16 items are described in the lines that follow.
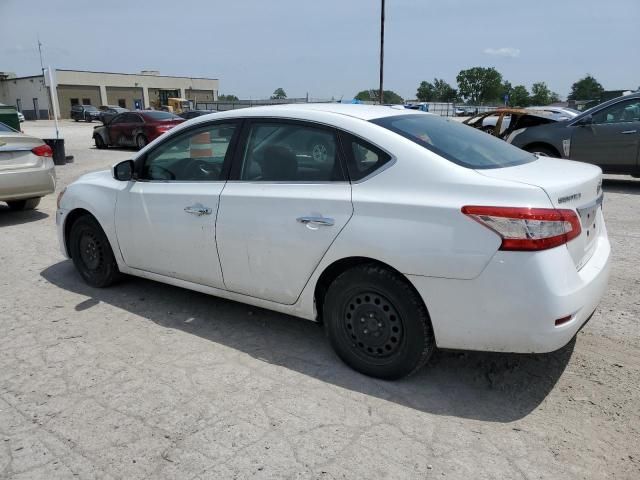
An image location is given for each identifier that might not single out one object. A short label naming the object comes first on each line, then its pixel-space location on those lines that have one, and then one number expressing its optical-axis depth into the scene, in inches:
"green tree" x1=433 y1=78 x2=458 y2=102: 4570.6
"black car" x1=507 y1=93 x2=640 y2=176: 366.3
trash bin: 546.3
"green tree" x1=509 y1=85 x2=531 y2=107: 4071.9
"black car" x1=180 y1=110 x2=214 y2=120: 992.2
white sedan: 105.2
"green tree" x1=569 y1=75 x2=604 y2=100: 4047.7
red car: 735.7
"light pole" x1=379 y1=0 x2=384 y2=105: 1063.0
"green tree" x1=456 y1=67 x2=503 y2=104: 4677.7
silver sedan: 282.8
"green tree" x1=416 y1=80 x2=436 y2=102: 4644.2
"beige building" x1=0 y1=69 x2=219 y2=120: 2687.0
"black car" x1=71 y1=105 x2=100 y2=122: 2016.5
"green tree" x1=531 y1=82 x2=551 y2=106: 4195.4
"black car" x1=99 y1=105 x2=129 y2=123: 1879.6
